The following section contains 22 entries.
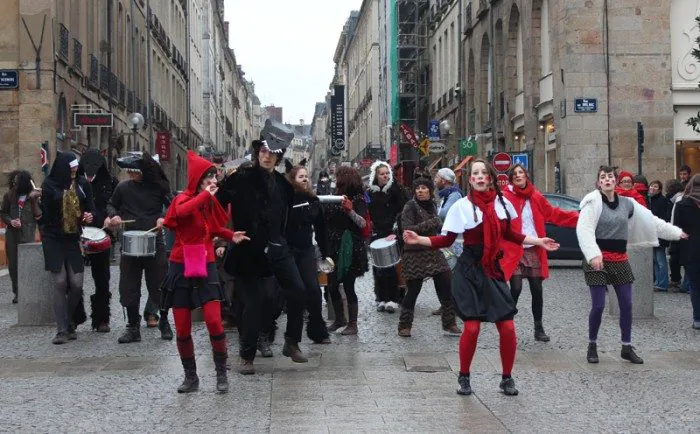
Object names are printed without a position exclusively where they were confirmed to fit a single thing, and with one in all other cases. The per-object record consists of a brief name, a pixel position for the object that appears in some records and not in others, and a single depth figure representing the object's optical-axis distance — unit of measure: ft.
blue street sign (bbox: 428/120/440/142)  147.43
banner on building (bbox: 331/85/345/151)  363.97
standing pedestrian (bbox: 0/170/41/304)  51.31
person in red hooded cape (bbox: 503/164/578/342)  37.58
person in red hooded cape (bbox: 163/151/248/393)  28.55
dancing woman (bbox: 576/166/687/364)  32.68
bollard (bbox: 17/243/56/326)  42.14
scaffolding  199.31
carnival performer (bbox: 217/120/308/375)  30.91
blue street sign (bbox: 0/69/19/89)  88.99
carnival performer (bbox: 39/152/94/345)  37.68
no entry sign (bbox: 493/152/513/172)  89.47
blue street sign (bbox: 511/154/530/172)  91.81
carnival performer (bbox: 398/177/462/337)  39.11
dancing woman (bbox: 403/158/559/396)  27.53
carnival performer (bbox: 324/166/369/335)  39.68
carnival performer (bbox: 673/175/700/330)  41.14
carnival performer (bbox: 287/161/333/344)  35.27
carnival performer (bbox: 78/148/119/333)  39.73
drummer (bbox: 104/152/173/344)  38.32
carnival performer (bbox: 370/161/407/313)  44.14
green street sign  119.24
